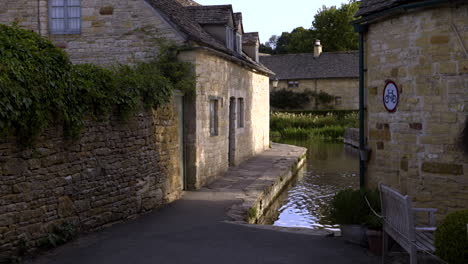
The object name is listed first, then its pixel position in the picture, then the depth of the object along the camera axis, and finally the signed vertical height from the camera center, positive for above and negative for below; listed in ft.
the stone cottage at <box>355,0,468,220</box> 25.21 +1.24
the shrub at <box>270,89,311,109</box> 148.87 +6.82
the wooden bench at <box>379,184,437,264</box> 17.07 -4.02
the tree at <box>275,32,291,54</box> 287.69 +47.52
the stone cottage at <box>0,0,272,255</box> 21.86 -0.81
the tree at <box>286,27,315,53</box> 187.93 +31.90
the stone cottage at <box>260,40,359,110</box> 146.51 +14.08
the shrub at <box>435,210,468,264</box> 15.60 -3.84
